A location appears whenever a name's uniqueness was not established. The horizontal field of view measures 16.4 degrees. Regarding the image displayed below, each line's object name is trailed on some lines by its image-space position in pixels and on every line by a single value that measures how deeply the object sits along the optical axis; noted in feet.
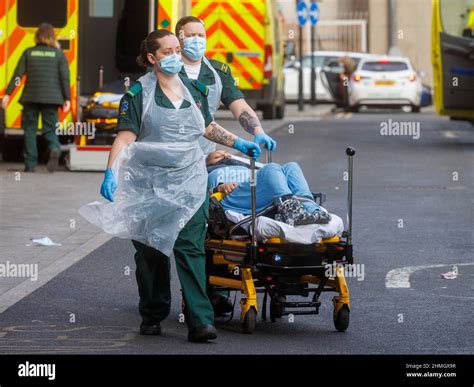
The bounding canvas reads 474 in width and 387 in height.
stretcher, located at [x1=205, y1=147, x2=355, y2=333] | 28.91
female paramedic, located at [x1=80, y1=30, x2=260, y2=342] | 28.43
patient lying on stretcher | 29.12
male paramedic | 30.83
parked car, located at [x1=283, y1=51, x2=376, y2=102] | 138.41
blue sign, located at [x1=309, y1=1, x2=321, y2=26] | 131.13
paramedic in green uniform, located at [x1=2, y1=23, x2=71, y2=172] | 61.98
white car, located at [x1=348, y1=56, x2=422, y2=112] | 122.11
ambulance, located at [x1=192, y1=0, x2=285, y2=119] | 98.37
